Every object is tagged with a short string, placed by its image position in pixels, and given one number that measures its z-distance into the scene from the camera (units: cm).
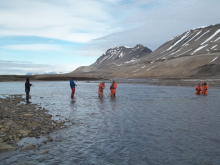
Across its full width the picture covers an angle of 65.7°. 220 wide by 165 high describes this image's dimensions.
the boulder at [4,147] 627
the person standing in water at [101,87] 1987
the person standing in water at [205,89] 2323
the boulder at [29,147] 640
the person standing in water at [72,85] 1832
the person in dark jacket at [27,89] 1598
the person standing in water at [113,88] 1996
